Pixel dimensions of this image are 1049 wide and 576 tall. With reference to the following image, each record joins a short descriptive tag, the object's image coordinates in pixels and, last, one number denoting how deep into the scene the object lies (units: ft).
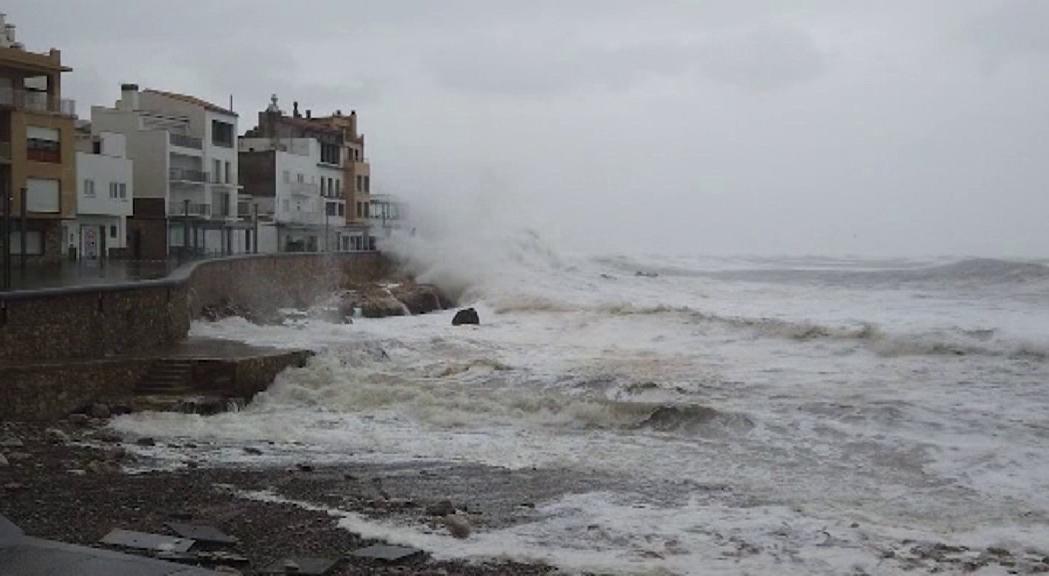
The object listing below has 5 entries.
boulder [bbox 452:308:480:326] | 113.50
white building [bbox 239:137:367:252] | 194.70
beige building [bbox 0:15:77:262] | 113.39
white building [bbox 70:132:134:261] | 131.85
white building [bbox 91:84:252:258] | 158.30
